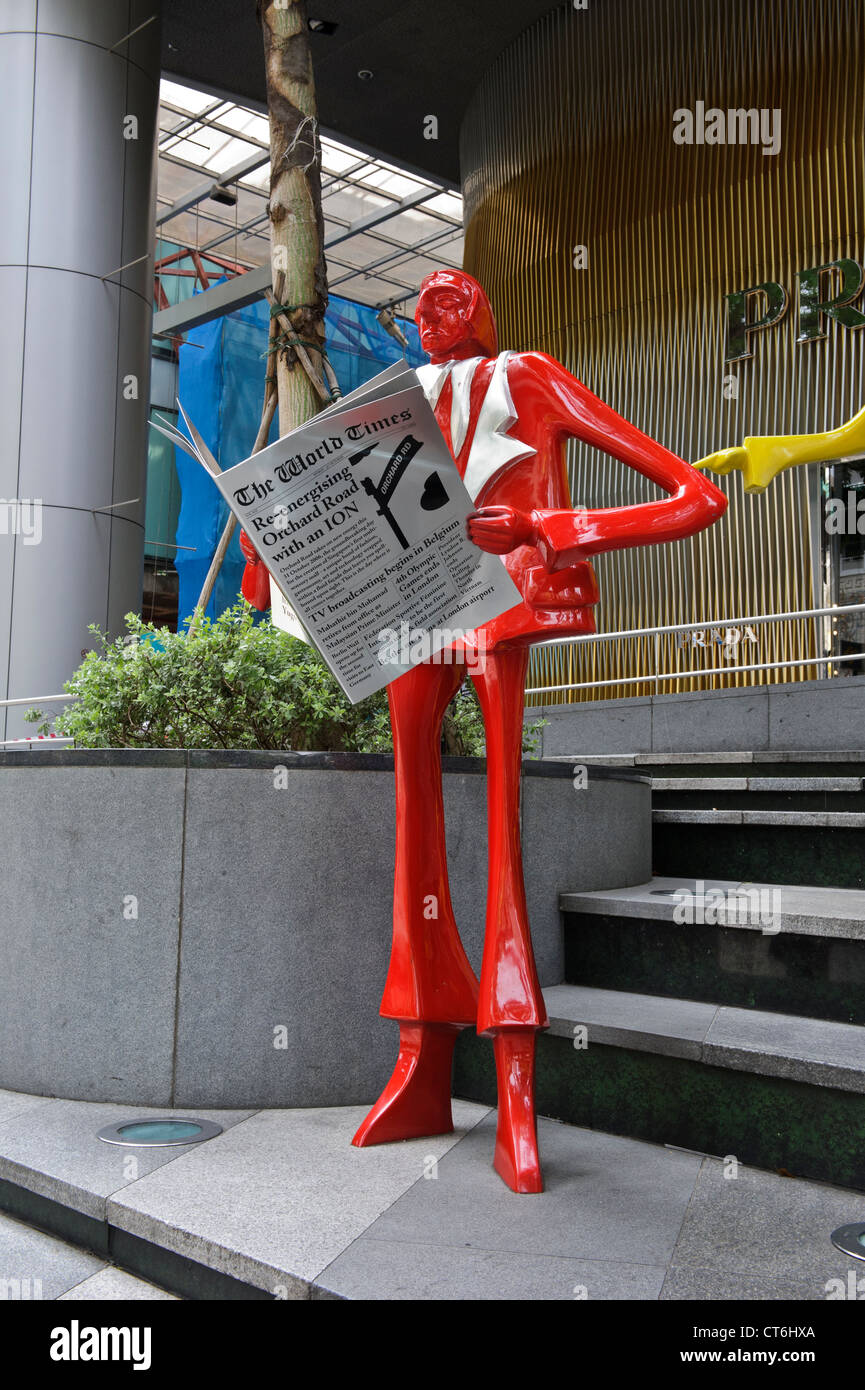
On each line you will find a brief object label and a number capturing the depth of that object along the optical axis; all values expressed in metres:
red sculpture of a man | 2.45
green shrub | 3.83
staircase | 2.63
